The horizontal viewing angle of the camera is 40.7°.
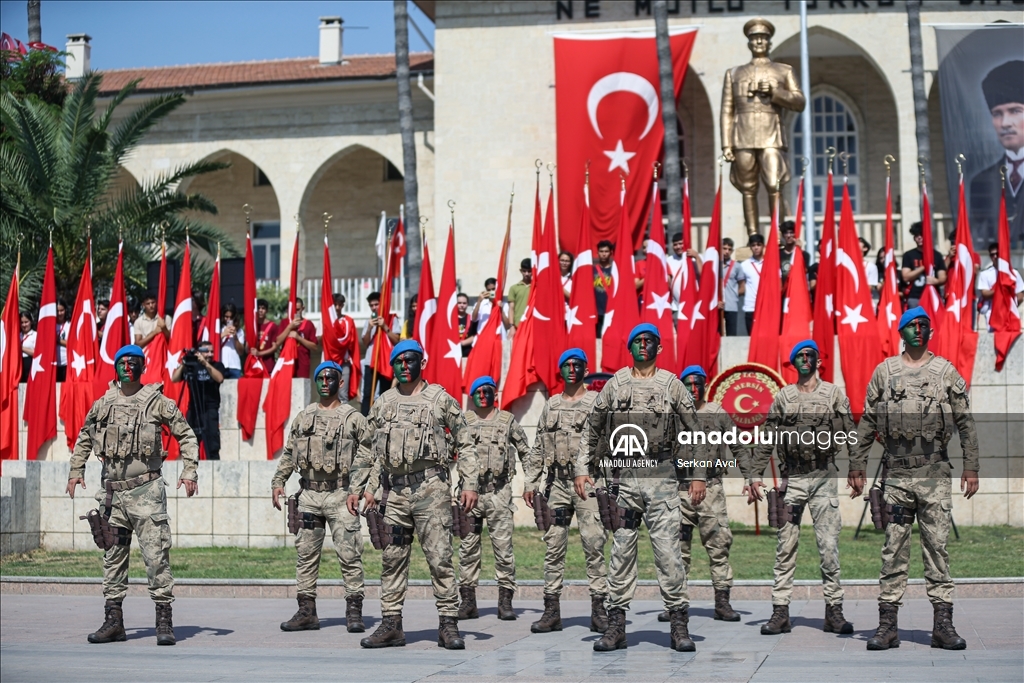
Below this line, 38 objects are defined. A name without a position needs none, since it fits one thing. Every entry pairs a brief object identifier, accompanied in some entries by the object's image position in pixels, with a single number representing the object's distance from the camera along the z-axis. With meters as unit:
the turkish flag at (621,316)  16.95
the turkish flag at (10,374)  18.53
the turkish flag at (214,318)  18.77
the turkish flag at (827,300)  17.03
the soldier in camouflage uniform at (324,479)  11.48
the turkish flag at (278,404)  17.41
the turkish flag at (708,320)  17.16
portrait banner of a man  24.14
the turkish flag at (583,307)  17.16
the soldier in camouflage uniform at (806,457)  10.71
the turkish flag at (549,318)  17.20
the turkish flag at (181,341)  17.66
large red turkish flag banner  27.05
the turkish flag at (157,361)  18.02
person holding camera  17.47
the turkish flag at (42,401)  18.42
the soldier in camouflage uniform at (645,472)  9.84
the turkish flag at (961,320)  16.66
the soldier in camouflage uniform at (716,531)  11.55
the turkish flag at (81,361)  18.26
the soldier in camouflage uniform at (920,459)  9.67
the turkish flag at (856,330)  16.89
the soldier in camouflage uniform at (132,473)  10.80
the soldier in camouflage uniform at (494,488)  11.83
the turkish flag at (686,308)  17.19
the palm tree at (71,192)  22.31
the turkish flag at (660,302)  17.27
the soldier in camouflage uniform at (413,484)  10.10
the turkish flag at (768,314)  16.89
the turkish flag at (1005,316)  16.59
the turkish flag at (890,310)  16.94
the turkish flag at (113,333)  18.38
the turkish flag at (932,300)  16.80
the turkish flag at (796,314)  16.88
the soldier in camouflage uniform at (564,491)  11.09
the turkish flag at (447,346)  17.47
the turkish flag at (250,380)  17.45
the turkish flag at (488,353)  17.34
